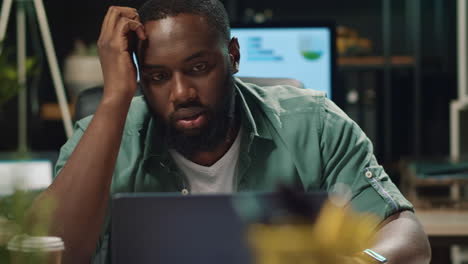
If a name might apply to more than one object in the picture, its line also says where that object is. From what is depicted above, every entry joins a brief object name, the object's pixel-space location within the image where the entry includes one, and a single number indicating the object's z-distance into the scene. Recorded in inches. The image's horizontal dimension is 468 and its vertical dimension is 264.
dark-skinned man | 78.8
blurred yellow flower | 42.2
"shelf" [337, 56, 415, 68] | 253.6
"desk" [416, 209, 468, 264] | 96.5
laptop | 58.5
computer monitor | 112.0
